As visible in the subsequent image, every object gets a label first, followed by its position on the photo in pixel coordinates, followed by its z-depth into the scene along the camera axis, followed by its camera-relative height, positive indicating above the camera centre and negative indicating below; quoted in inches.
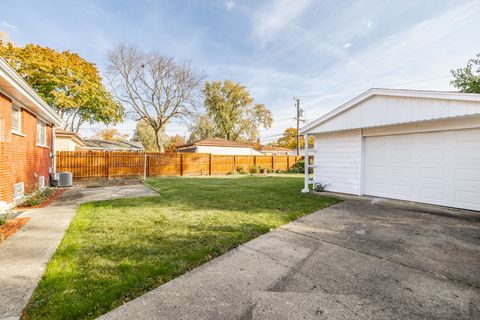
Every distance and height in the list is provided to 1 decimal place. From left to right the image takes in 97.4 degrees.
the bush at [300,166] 797.0 -22.2
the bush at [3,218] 160.8 -48.2
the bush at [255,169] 754.9 -32.1
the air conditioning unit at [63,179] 380.8 -36.5
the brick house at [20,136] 194.5 +26.5
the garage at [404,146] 219.6 +18.7
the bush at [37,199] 228.7 -47.3
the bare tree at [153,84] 844.6 +319.6
